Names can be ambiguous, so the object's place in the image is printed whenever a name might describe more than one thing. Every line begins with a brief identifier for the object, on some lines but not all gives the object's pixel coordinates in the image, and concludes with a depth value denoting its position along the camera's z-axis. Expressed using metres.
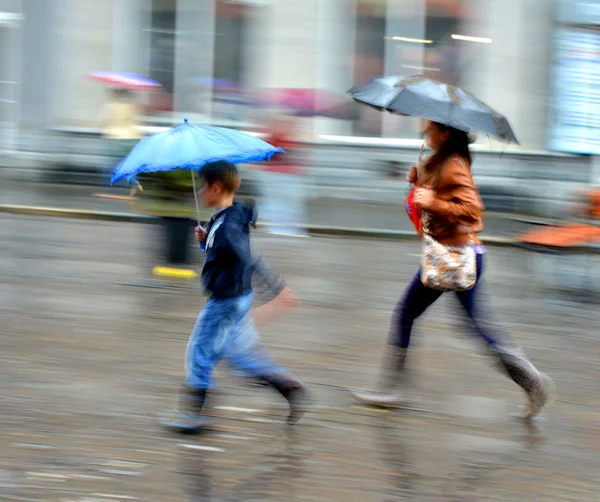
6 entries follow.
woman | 11.46
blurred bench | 19.78
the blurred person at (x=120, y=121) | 32.28
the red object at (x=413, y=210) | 11.68
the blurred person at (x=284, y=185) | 27.05
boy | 10.66
